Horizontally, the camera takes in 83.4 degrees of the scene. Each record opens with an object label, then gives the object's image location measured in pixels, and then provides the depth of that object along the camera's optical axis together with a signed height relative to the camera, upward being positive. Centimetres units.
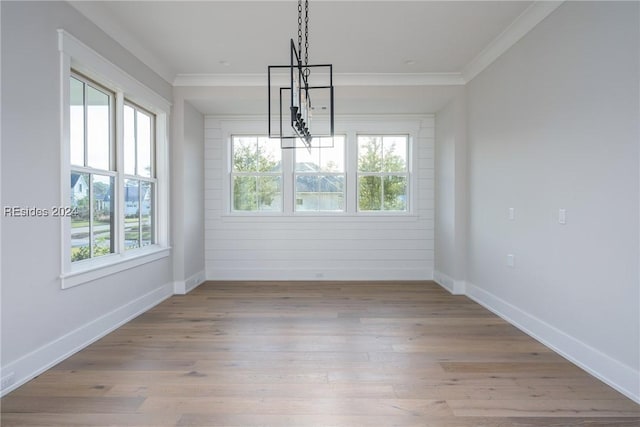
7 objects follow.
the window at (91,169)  303 +39
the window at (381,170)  569 +67
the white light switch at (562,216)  278 -4
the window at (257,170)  572 +68
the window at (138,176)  387 +42
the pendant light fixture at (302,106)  219 +142
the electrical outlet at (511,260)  352 -48
